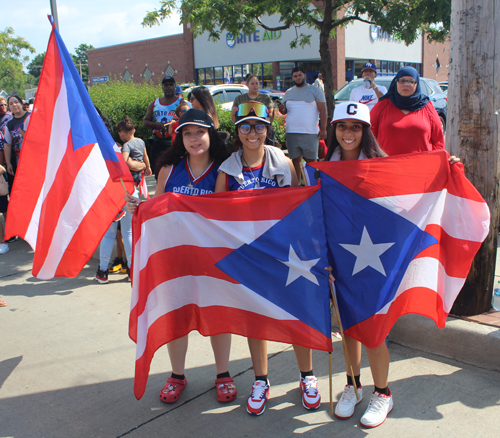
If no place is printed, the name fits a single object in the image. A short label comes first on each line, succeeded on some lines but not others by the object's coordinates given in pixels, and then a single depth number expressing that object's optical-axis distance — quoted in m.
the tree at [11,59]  52.56
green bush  10.99
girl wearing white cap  2.85
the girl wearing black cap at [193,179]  3.13
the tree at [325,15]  10.34
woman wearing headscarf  3.97
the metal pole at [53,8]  4.88
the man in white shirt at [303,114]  7.53
